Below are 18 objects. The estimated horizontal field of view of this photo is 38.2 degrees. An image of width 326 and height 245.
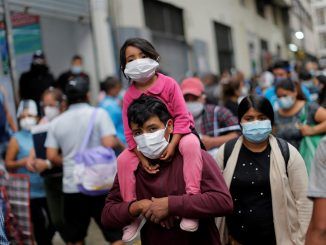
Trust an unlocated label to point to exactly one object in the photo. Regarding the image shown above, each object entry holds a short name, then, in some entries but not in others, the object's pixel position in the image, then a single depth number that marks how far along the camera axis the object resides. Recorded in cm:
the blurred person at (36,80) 765
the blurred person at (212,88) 677
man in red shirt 238
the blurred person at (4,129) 534
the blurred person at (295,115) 423
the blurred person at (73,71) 830
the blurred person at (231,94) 561
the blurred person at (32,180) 483
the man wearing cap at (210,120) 423
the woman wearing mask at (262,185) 286
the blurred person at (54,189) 466
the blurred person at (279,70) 626
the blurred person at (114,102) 569
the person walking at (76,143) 419
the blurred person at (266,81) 870
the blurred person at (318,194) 200
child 243
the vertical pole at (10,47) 727
